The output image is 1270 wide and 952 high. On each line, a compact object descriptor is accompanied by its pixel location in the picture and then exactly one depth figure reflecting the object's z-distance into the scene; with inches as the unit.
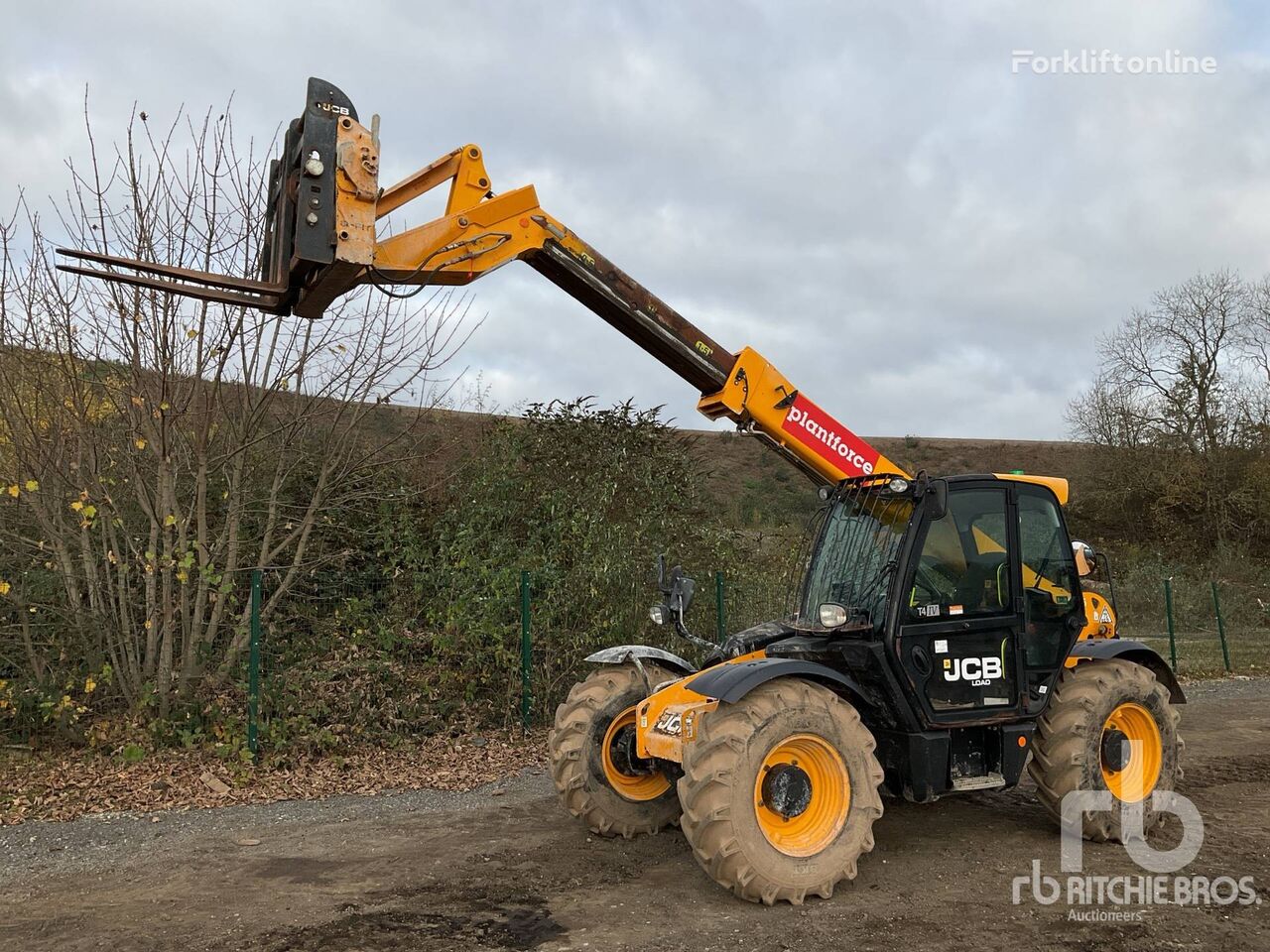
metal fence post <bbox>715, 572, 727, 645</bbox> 464.4
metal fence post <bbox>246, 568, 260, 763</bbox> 343.6
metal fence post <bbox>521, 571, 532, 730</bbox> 395.9
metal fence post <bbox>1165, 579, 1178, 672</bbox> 629.3
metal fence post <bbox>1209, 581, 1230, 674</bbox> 624.4
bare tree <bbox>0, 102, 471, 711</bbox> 350.3
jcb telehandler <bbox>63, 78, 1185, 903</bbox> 199.3
